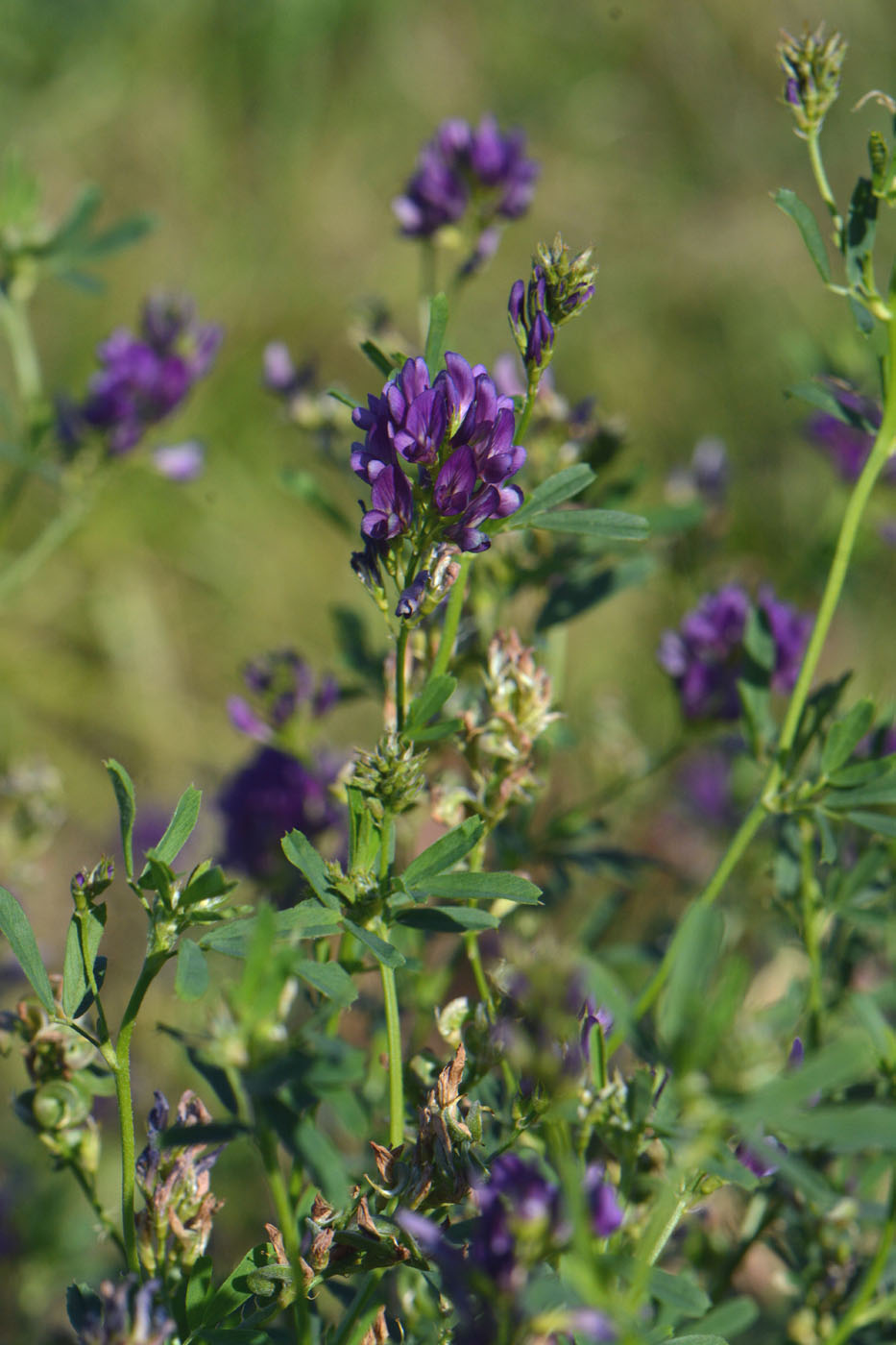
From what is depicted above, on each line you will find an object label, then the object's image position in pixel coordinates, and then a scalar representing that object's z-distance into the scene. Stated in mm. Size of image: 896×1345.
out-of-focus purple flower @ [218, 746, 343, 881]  897
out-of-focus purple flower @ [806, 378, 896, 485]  1095
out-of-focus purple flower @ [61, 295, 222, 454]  961
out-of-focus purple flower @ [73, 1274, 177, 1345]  746
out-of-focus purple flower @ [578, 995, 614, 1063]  776
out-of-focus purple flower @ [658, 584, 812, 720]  893
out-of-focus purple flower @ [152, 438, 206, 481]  1049
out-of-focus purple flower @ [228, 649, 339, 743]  890
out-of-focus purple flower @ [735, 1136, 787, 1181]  767
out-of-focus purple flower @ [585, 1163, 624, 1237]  733
